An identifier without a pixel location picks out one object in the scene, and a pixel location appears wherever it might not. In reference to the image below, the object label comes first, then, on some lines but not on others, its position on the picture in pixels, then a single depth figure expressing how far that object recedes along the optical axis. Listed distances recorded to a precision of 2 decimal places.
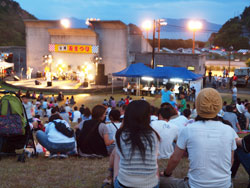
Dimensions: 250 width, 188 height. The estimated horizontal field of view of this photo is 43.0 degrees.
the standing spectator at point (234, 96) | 19.94
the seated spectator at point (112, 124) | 5.92
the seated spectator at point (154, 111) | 7.62
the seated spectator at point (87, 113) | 8.72
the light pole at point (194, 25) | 33.44
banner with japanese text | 31.25
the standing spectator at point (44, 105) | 16.78
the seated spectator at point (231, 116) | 9.73
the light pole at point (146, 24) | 32.38
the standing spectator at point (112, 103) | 17.92
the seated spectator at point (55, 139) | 5.80
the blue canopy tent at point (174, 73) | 21.17
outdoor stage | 26.06
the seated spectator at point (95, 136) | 5.46
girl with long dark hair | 2.88
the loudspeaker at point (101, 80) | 27.62
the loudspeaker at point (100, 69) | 27.50
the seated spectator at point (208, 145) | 2.87
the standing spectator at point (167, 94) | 11.62
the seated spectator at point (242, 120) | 10.95
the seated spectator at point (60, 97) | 22.00
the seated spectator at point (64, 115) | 10.64
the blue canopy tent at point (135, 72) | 22.86
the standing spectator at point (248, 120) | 10.92
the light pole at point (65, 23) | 33.09
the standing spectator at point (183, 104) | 13.37
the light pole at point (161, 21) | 30.27
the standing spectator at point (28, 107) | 9.49
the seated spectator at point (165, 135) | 5.48
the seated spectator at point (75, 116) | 13.27
